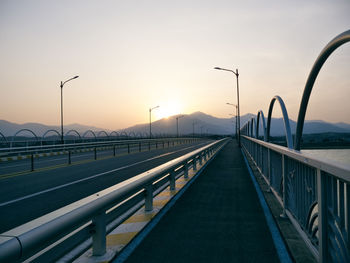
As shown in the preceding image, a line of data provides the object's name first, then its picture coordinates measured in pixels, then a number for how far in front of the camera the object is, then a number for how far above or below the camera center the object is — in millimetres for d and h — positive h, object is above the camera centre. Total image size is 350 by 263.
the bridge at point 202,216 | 2793 -1658
